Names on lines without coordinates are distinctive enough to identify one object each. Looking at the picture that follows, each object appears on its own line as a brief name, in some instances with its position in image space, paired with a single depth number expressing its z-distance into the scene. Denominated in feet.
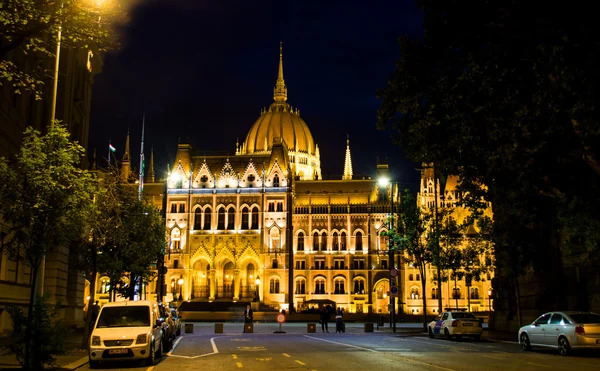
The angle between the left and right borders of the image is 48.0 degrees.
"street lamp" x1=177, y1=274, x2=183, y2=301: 317.42
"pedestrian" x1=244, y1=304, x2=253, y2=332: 169.68
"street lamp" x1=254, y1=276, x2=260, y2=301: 303.07
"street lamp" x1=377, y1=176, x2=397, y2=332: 146.61
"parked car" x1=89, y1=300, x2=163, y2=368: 66.33
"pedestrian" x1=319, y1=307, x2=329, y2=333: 152.32
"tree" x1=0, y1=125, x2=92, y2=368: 63.67
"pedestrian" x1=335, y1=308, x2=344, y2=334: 146.20
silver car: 76.45
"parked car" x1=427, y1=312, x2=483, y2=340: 114.62
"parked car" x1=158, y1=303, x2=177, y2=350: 85.31
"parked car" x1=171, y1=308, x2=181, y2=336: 128.73
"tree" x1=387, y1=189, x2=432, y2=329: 167.84
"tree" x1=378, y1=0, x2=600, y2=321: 68.13
